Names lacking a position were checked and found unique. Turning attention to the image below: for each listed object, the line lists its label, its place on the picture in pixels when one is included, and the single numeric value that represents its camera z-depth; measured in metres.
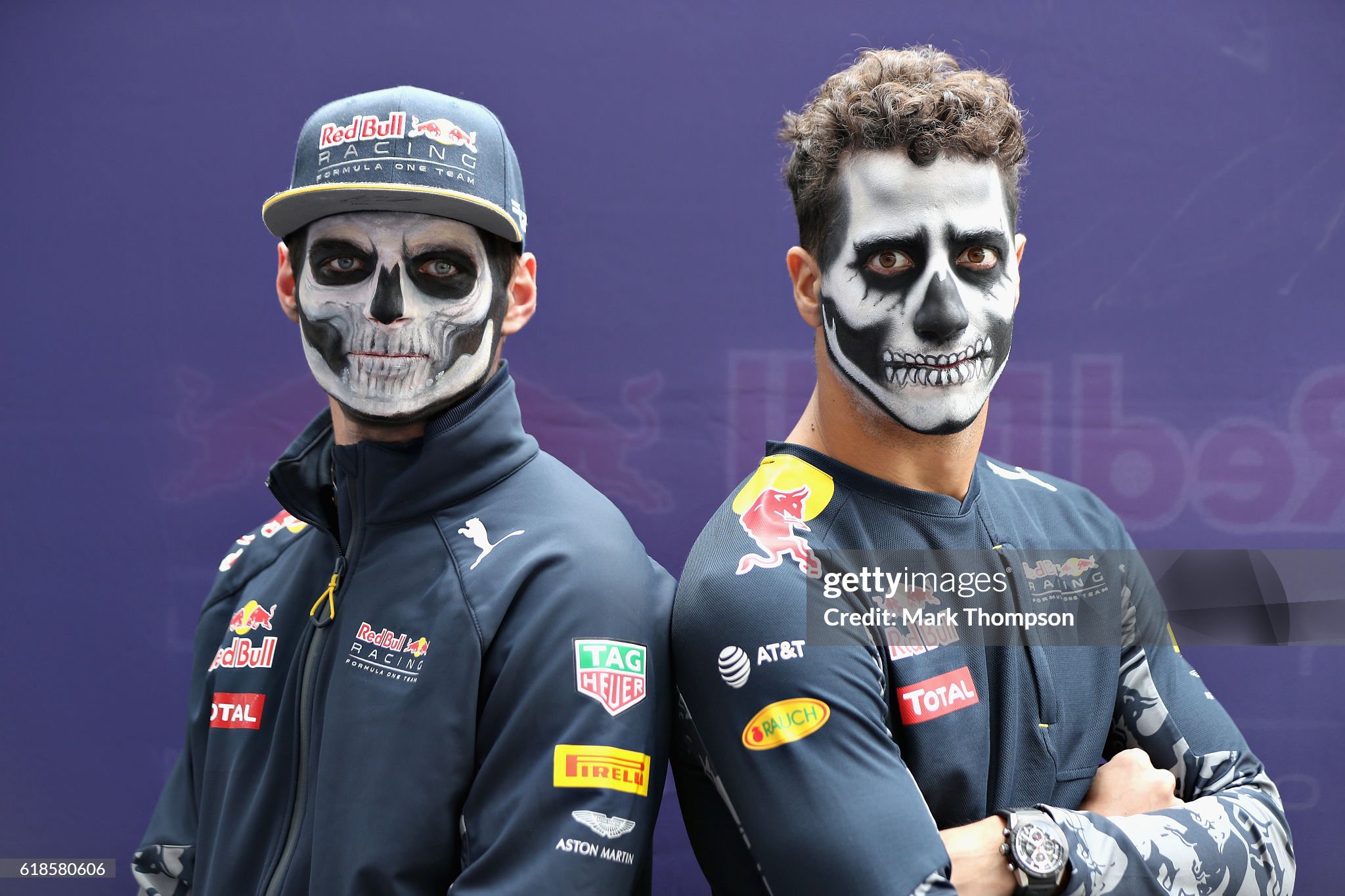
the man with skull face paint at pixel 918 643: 1.56
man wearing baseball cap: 1.57
